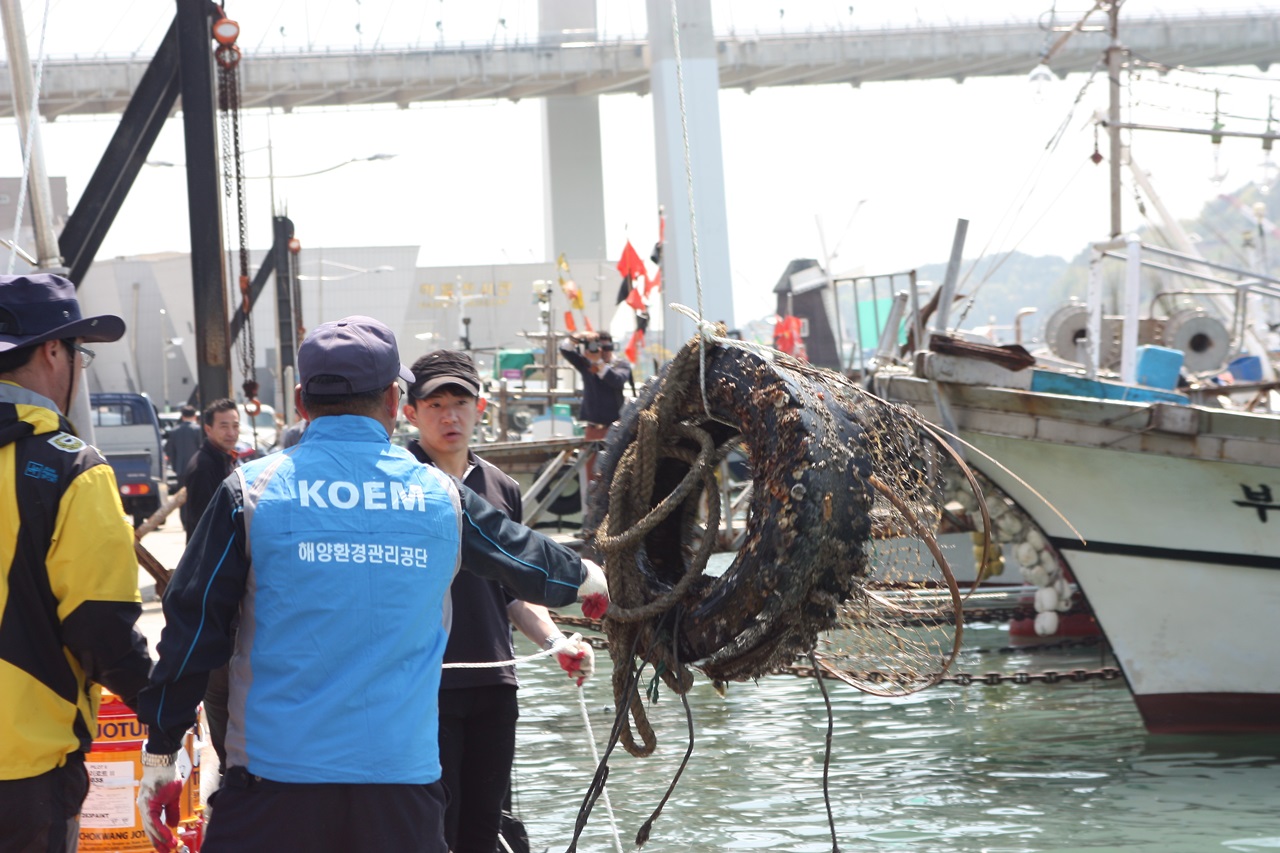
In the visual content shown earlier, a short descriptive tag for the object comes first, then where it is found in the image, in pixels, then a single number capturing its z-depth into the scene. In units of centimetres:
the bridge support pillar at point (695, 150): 5619
